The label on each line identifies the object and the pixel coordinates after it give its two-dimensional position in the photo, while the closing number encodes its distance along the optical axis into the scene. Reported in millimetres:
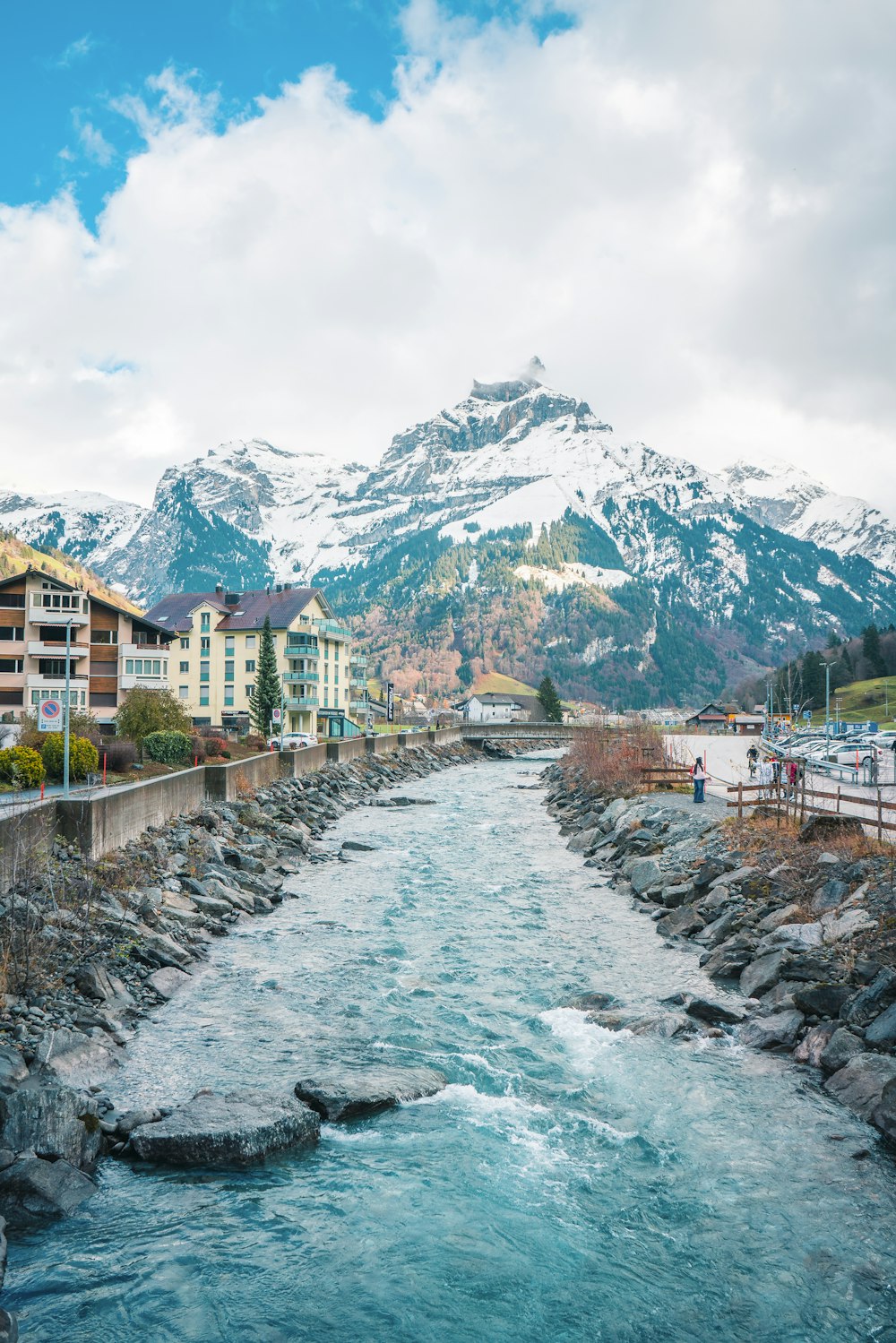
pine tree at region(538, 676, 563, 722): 174125
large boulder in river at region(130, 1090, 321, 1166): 12062
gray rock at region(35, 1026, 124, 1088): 13641
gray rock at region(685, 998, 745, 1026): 16906
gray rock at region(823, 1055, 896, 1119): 13078
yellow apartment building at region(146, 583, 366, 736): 101875
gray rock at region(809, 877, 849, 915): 20156
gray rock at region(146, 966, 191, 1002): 18547
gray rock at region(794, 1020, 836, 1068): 14914
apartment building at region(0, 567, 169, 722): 63906
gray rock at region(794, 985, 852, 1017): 15703
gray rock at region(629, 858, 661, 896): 29328
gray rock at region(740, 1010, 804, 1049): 15695
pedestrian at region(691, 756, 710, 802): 40000
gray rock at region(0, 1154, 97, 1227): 10570
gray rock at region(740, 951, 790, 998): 18047
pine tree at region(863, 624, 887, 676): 189625
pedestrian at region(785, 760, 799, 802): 29291
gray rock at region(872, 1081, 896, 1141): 12391
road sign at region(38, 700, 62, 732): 32316
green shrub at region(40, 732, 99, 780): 37312
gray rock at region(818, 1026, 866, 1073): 14297
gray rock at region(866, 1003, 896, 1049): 13891
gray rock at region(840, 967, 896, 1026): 14734
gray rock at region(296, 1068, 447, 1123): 13602
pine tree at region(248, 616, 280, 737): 86938
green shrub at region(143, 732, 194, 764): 47094
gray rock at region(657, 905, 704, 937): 23672
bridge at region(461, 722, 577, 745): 142000
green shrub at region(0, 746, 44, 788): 34188
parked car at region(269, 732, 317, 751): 72825
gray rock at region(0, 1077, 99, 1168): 11250
